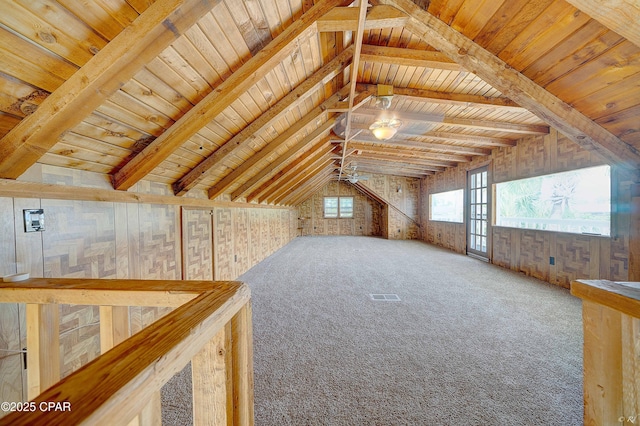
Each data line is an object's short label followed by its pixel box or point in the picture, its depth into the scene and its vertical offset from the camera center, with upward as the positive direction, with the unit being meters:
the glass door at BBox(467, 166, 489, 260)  5.45 -0.13
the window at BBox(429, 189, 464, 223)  6.63 +0.05
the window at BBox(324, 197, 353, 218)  10.80 +0.12
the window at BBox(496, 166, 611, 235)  3.11 +0.06
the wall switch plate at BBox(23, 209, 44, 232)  1.39 -0.03
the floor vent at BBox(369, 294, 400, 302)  3.16 -1.20
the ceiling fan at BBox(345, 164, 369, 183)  8.15 +1.23
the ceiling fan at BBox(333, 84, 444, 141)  2.95 +1.42
